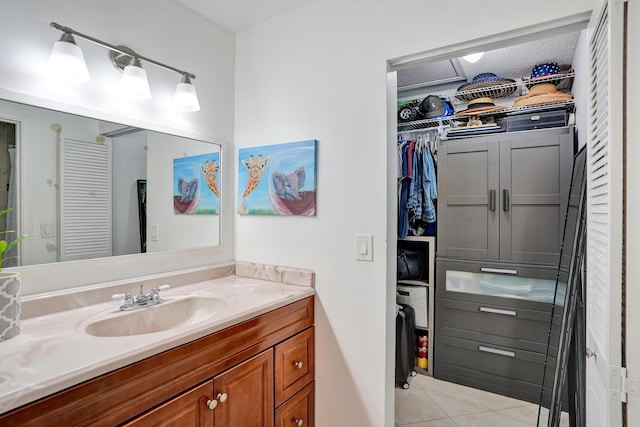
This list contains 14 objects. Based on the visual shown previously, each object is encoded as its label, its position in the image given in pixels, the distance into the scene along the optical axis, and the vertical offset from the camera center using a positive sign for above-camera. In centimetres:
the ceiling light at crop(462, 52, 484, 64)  222 +106
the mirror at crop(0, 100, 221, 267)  123 +12
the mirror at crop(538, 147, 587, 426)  155 -61
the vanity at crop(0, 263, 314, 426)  83 -45
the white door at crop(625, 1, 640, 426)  85 +0
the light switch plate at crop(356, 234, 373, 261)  158 -16
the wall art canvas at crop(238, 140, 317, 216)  174 +19
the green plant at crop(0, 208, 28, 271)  118 -10
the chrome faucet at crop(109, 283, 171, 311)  134 -36
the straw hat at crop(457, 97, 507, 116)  249 +82
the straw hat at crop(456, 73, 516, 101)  253 +99
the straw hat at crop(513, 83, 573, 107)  224 +81
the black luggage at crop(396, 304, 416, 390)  248 -102
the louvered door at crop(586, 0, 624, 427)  89 +0
